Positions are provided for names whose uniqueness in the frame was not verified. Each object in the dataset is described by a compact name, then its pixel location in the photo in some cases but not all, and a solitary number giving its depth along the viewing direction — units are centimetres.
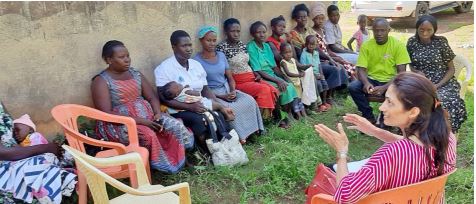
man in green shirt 512
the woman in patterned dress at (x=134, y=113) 390
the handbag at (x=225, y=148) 426
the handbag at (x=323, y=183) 264
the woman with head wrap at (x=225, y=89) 480
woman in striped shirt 208
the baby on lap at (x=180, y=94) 438
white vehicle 1136
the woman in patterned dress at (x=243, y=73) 516
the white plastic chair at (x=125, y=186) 254
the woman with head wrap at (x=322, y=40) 654
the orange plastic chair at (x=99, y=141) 334
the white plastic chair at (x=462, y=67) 497
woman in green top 543
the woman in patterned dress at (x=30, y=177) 307
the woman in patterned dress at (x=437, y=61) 470
